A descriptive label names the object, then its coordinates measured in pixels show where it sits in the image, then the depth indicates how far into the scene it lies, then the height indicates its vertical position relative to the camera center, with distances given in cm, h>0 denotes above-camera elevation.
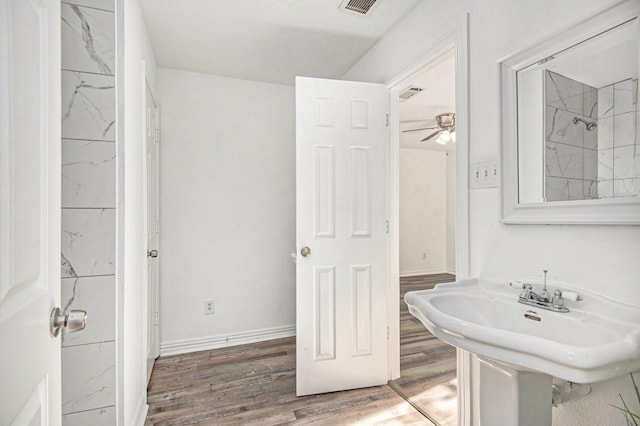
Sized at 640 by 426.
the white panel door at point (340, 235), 216 -16
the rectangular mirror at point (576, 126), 104 +31
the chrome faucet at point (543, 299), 115 -32
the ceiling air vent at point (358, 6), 194 +123
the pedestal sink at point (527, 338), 82 -38
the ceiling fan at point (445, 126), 374 +100
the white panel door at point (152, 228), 228 -13
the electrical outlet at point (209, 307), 293 -86
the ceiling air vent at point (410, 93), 322 +119
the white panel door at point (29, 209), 52 +0
